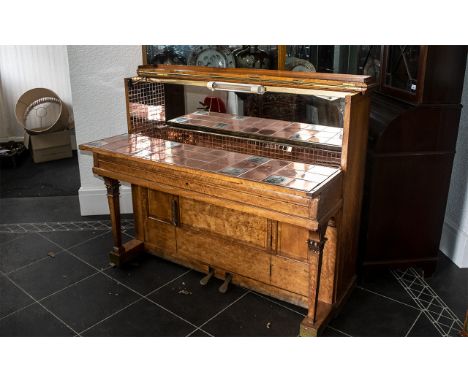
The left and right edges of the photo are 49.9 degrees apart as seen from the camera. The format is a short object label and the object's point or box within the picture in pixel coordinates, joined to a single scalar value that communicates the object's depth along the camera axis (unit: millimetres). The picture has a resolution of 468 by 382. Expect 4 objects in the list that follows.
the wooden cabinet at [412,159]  3119
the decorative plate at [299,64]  3482
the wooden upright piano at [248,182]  2699
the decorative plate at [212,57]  3578
